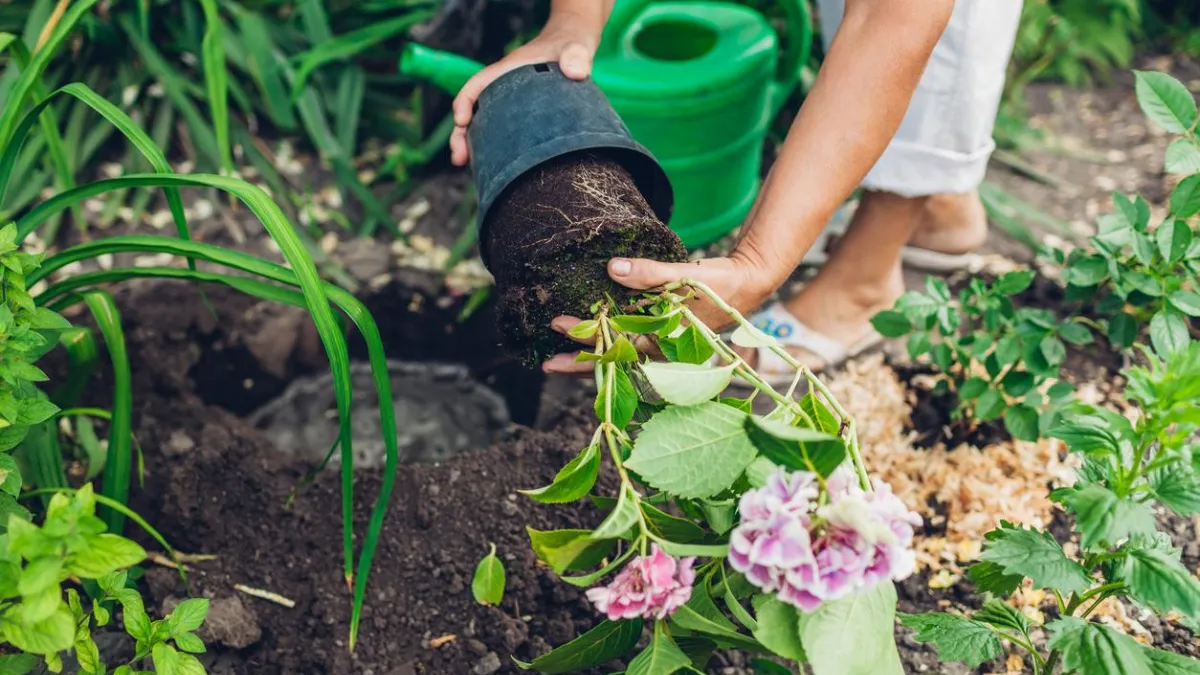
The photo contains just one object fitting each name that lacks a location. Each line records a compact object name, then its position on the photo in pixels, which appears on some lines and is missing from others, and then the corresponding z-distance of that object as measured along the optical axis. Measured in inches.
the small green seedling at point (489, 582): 46.8
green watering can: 74.8
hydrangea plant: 34.8
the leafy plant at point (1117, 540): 39.9
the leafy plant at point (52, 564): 36.6
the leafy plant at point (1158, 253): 55.4
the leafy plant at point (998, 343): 62.8
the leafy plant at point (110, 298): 50.2
